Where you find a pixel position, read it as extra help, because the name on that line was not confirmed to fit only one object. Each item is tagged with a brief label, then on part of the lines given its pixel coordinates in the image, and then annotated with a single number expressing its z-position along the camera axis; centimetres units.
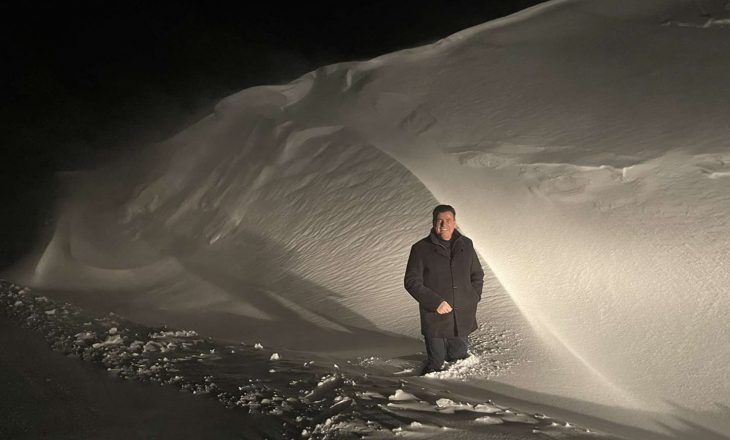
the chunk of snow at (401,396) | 383
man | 442
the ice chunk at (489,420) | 354
